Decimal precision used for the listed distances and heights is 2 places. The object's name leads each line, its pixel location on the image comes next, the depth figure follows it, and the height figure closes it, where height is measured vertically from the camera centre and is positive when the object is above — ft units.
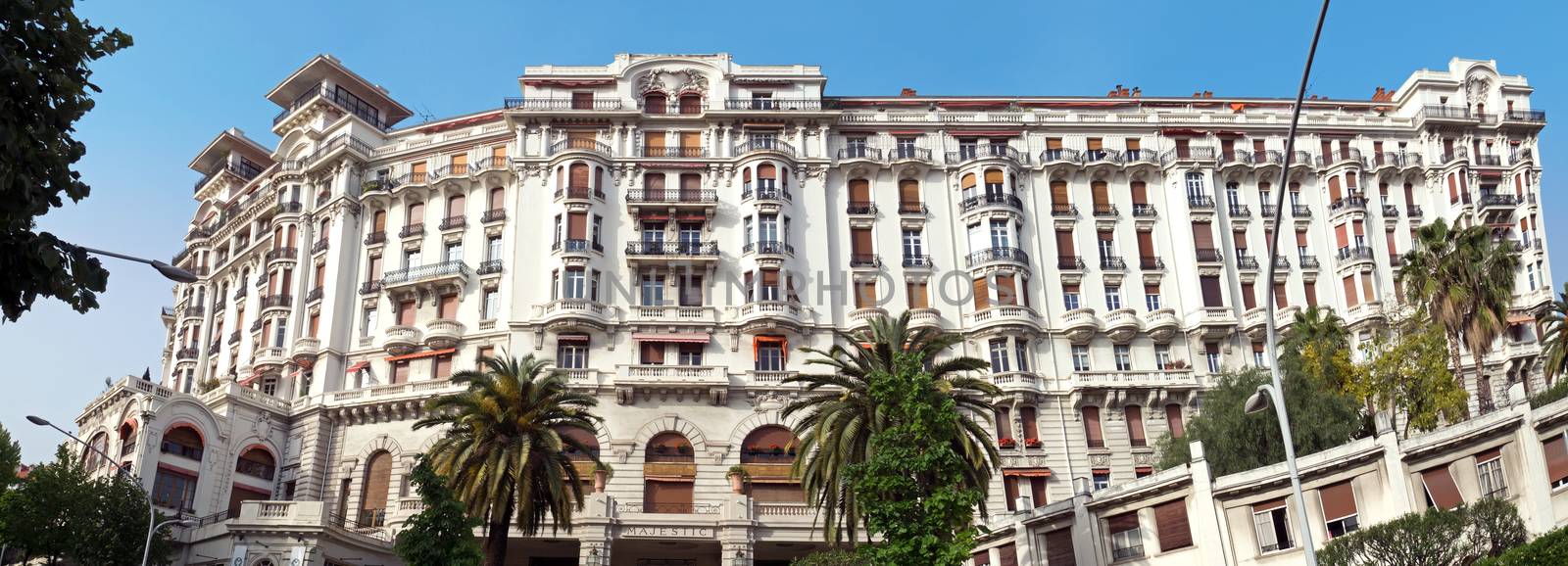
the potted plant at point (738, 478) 167.73 +29.52
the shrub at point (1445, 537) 91.81 +10.05
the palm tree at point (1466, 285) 144.77 +44.30
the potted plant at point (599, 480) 164.14 +29.49
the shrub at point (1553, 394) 131.80 +30.12
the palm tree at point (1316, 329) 159.63 +43.96
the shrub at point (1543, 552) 76.74 +7.31
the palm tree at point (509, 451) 123.65 +25.75
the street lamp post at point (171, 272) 45.80 +16.29
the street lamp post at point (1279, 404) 69.99 +15.86
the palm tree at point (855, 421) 118.83 +26.15
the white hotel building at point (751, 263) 172.96 +65.13
